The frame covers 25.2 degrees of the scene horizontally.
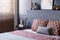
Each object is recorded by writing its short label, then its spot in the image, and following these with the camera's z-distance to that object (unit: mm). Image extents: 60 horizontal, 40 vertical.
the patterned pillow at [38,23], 3781
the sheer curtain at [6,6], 4991
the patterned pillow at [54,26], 3375
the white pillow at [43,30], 3426
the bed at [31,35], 2868
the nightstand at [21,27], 4754
